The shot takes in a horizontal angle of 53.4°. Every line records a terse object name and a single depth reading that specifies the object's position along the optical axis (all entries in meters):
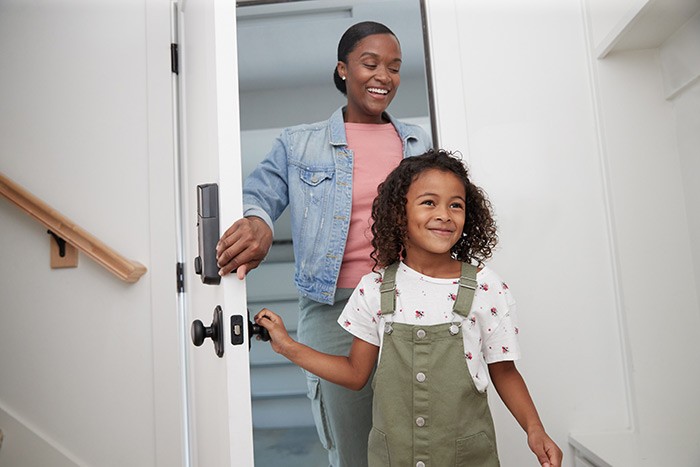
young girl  1.19
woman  1.50
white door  1.01
